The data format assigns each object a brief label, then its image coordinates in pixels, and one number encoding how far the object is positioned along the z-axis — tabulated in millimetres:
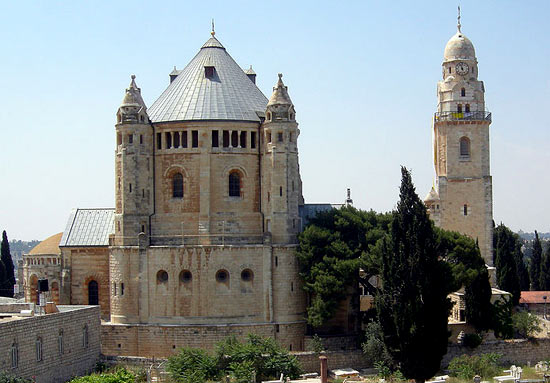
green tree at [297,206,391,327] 59438
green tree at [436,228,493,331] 60500
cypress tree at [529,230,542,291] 95575
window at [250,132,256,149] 61656
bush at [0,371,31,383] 43378
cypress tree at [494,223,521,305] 77106
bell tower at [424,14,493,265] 78562
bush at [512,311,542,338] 64556
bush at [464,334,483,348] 60250
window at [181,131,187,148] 61062
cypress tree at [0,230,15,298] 85375
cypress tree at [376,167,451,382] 50812
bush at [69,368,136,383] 47875
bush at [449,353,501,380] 54688
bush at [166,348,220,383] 52219
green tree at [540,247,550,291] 92681
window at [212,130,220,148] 60756
